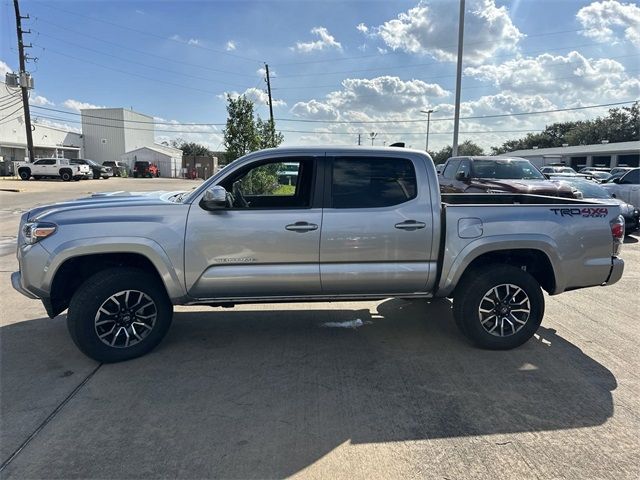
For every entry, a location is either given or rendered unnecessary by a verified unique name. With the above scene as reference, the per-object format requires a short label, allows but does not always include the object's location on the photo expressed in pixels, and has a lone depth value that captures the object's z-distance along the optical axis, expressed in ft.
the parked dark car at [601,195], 37.58
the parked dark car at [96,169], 132.36
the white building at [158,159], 206.08
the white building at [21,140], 156.15
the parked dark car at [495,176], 33.27
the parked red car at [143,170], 181.98
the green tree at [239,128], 52.75
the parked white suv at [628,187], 42.45
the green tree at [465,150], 264.25
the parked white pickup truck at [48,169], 119.96
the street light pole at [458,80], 66.54
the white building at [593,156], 162.05
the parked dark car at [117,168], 169.78
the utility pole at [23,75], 108.99
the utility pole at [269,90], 131.42
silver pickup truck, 13.24
